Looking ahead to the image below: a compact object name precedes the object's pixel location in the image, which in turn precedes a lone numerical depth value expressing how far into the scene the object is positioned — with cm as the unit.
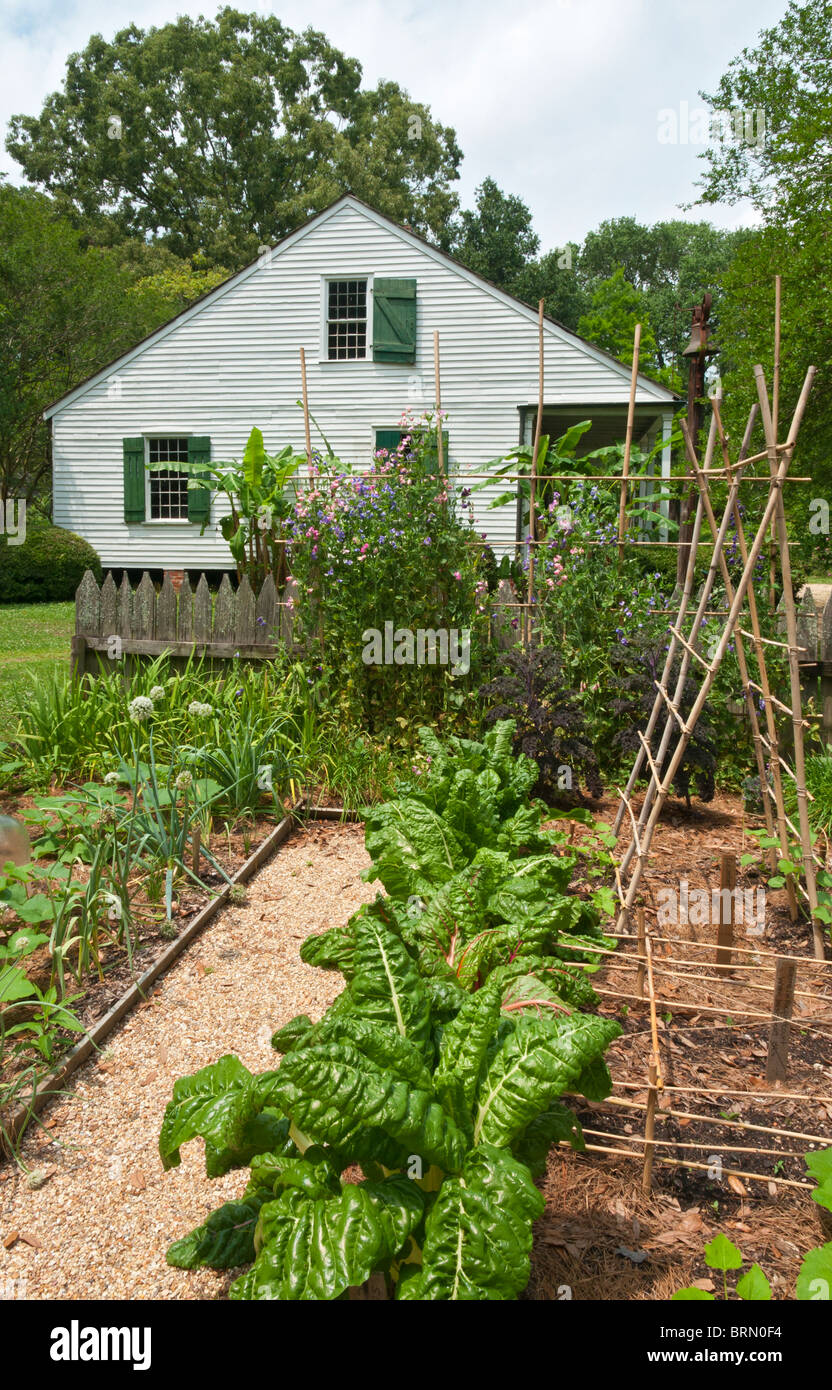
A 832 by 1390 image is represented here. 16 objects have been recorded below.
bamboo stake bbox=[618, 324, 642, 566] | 606
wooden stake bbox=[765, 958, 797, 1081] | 248
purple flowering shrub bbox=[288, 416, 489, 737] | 562
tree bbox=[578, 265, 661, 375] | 2880
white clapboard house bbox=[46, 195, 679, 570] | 1534
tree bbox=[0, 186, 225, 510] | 2033
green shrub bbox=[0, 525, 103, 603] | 1612
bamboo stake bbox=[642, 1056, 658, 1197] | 213
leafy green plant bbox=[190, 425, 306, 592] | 972
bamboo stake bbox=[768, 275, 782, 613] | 331
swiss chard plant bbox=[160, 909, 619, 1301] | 149
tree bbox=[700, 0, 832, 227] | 1538
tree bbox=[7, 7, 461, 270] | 3681
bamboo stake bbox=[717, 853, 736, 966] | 322
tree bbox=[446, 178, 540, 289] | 4072
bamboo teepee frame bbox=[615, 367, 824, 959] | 313
